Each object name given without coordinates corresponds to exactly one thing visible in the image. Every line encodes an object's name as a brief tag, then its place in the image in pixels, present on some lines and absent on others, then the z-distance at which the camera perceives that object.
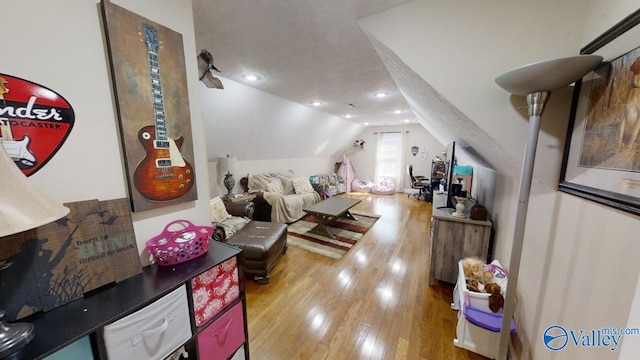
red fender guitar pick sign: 0.60
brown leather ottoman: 2.18
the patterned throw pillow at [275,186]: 4.22
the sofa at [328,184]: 5.53
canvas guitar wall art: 0.81
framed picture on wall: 0.64
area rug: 2.95
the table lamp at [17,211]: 0.46
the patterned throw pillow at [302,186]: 4.73
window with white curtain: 6.73
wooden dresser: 1.97
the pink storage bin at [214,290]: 0.91
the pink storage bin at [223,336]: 0.96
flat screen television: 2.38
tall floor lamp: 0.76
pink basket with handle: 0.91
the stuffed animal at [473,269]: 1.65
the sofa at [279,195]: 3.79
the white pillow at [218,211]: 2.66
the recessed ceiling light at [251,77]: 2.41
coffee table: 3.37
